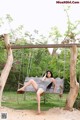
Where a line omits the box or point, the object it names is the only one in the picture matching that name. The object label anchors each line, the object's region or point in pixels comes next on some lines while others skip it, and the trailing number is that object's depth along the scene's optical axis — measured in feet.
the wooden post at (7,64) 12.97
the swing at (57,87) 12.18
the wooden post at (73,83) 12.66
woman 12.54
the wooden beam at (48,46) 12.58
